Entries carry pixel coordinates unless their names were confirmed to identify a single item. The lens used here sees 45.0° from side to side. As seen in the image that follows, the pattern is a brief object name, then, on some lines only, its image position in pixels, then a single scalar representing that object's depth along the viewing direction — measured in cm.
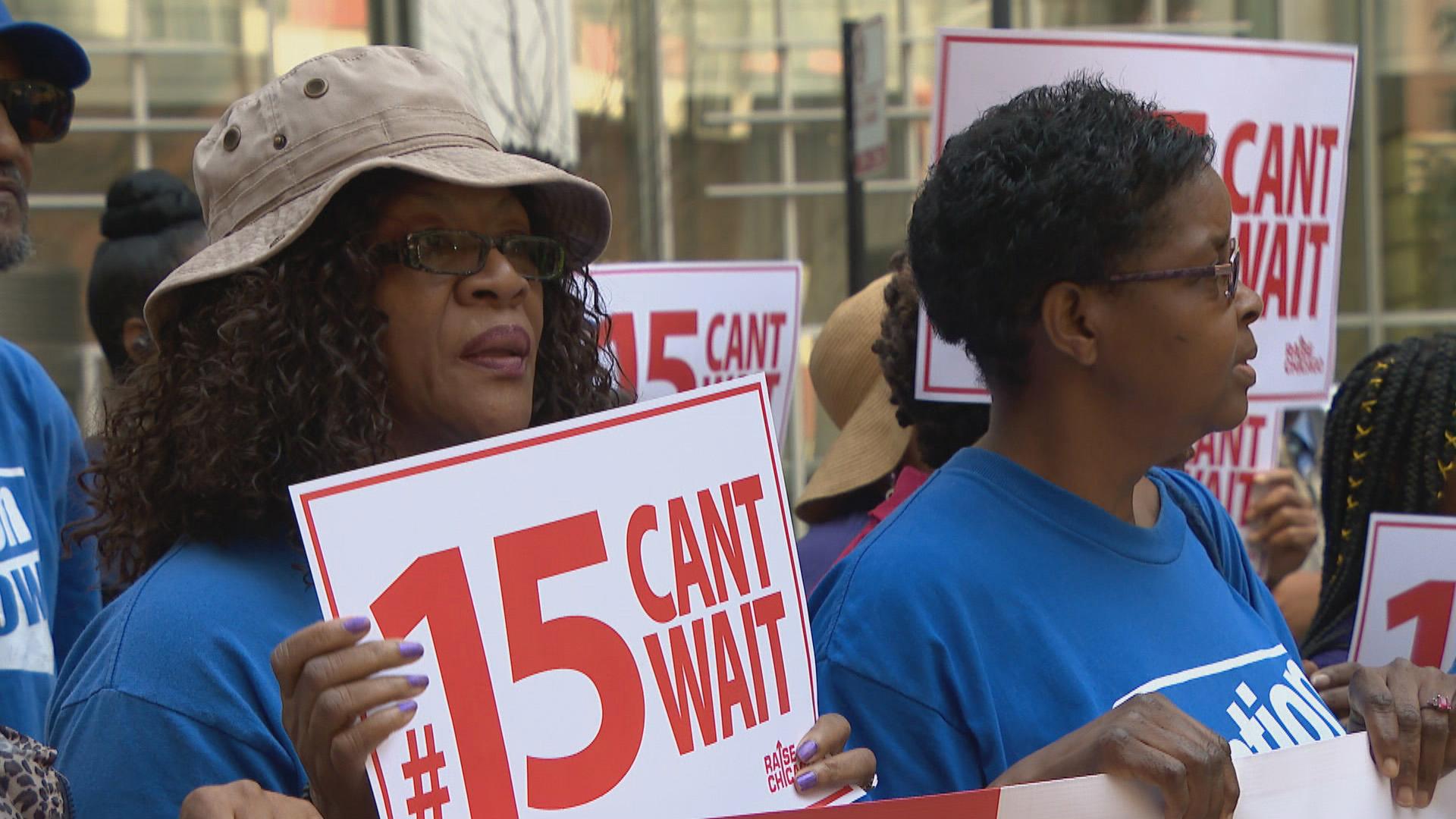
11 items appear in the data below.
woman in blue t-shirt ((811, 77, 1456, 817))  198
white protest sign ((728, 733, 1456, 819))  178
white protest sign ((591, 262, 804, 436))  462
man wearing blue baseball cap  290
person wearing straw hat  371
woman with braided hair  314
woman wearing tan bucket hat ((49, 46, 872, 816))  189
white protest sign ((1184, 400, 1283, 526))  414
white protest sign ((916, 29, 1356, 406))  359
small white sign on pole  670
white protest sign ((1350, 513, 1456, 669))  278
